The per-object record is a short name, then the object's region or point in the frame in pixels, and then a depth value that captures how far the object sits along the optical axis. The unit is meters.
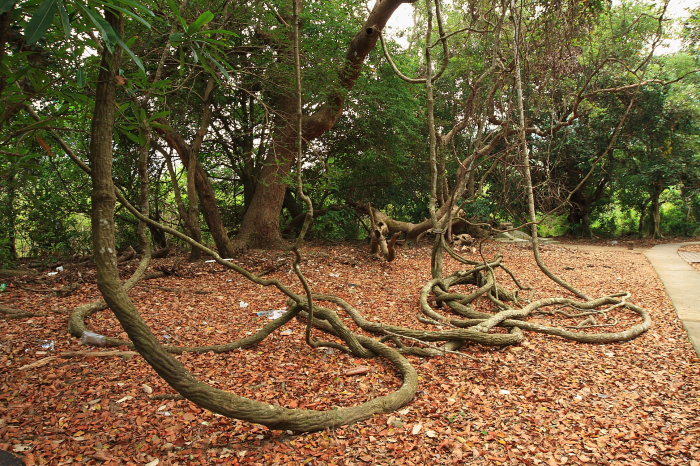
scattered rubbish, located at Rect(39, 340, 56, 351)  3.09
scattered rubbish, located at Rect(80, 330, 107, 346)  3.20
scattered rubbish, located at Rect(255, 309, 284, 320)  4.28
